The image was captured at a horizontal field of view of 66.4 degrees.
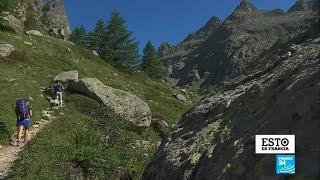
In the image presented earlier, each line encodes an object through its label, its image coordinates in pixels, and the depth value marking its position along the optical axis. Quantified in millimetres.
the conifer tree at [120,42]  39392
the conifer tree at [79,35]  53672
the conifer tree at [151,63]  45516
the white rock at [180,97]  29153
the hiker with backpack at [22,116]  10422
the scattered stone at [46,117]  13991
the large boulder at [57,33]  49981
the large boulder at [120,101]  16084
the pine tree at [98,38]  39456
